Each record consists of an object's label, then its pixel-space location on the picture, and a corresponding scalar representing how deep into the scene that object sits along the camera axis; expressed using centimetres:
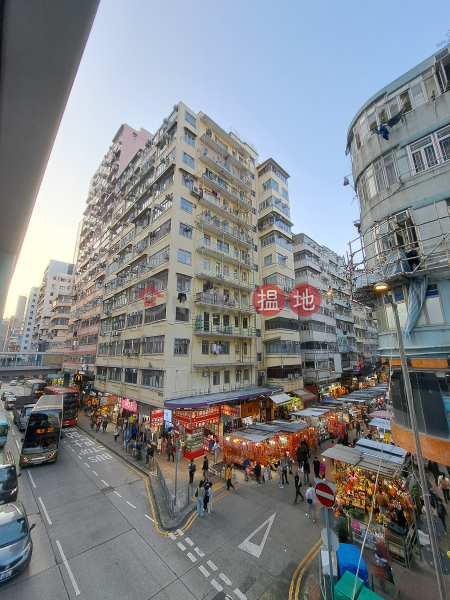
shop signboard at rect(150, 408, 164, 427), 1931
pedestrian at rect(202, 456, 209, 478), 1526
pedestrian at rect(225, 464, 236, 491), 1439
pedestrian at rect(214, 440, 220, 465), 1816
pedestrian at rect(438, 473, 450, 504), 1310
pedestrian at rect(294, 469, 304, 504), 1303
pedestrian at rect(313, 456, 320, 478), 1492
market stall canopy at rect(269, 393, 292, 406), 2417
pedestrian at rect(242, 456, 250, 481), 1579
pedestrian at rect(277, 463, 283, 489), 1478
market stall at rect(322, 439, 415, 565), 948
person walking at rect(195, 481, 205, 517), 1181
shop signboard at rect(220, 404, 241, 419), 2174
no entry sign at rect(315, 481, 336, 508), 687
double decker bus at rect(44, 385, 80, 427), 2764
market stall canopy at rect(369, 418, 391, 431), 1862
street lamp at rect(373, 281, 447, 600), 604
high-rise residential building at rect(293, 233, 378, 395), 3438
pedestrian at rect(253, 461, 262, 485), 1519
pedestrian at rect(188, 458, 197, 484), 1445
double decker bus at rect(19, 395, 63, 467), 1706
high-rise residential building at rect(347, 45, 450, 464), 1055
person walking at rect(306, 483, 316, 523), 1181
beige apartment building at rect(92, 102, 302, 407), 2231
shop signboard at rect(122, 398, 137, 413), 2378
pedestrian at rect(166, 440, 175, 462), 1875
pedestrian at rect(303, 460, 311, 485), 1461
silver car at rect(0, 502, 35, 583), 808
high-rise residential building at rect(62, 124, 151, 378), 3872
